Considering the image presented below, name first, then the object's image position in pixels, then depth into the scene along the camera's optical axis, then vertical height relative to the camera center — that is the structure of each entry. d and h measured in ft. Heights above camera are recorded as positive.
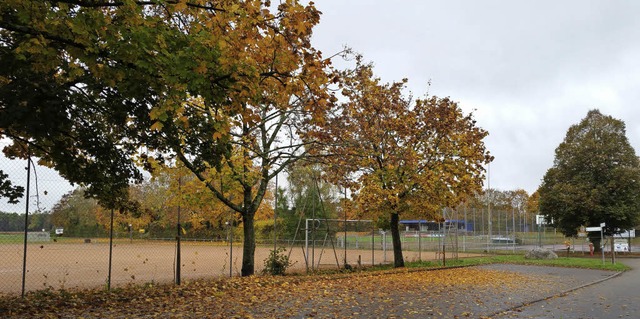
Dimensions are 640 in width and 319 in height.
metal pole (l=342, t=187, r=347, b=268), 67.43 +0.71
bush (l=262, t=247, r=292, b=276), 54.39 -6.48
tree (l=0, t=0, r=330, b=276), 21.18 +6.29
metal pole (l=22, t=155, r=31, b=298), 36.73 -0.58
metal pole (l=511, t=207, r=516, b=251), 138.46 -4.24
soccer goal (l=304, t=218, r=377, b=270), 81.70 -8.92
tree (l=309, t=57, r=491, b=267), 62.54 +6.92
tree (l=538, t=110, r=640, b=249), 121.80 +6.83
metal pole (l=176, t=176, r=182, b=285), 43.11 -4.07
